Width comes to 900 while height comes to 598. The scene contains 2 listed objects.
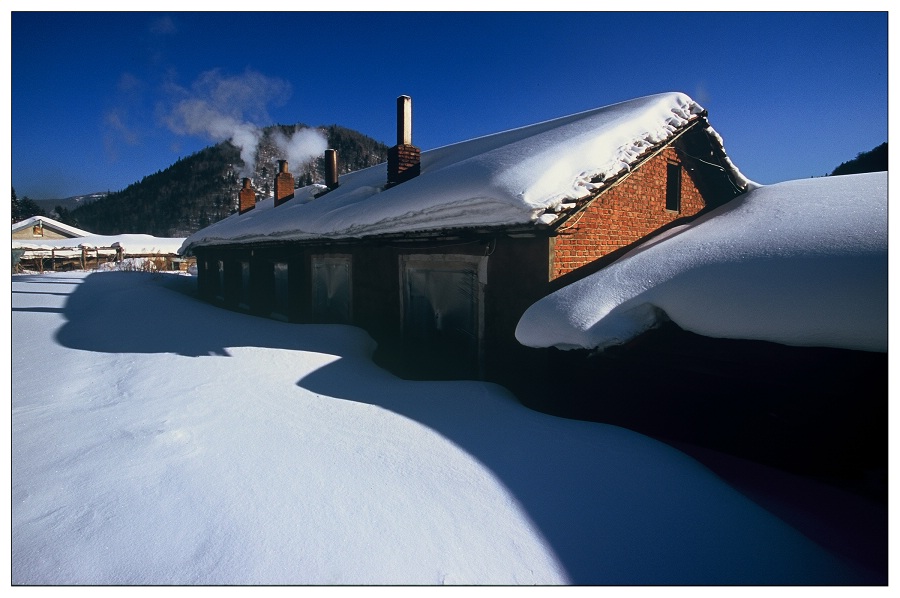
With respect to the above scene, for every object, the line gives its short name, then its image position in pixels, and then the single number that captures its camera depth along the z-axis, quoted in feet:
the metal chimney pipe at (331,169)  40.96
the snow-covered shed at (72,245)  92.89
